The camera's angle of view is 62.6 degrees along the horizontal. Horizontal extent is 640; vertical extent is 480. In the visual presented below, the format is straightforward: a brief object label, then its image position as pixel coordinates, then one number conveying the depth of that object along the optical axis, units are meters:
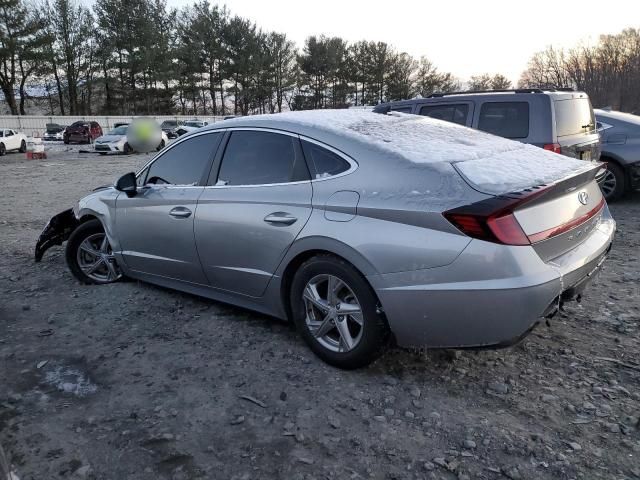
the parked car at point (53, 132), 39.43
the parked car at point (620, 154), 8.30
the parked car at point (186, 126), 33.49
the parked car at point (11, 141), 27.44
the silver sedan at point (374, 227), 2.61
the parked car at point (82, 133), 33.53
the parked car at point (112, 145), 25.52
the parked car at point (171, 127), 35.28
